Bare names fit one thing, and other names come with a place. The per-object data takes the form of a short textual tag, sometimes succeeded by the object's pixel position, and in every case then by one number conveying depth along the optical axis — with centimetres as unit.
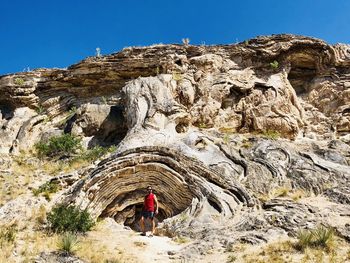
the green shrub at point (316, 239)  1225
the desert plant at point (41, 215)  1549
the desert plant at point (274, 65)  2523
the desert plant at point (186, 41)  2619
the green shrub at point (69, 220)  1451
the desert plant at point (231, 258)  1199
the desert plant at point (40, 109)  2669
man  1550
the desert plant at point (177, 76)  2406
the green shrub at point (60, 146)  2211
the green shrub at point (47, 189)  1742
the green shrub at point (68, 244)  1264
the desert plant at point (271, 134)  2236
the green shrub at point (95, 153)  2067
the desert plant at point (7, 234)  1345
